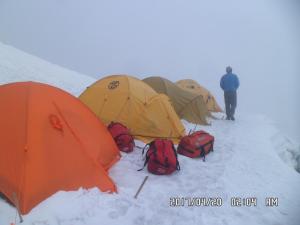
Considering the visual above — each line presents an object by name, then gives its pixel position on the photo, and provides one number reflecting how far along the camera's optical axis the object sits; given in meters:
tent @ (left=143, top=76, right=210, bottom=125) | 13.13
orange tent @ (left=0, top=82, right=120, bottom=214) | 5.40
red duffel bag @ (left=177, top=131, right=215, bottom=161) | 8.52
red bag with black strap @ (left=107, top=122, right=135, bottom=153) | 8.35
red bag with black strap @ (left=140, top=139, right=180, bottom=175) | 7.14
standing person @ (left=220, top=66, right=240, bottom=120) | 14.91
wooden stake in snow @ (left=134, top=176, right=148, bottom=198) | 6.00
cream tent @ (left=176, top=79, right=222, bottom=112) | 17.23
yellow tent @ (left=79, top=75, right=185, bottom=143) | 9.47
